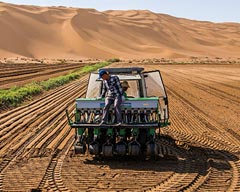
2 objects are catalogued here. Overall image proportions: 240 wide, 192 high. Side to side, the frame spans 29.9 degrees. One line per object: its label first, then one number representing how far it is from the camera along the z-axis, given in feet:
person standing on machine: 30.22
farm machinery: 30.07
